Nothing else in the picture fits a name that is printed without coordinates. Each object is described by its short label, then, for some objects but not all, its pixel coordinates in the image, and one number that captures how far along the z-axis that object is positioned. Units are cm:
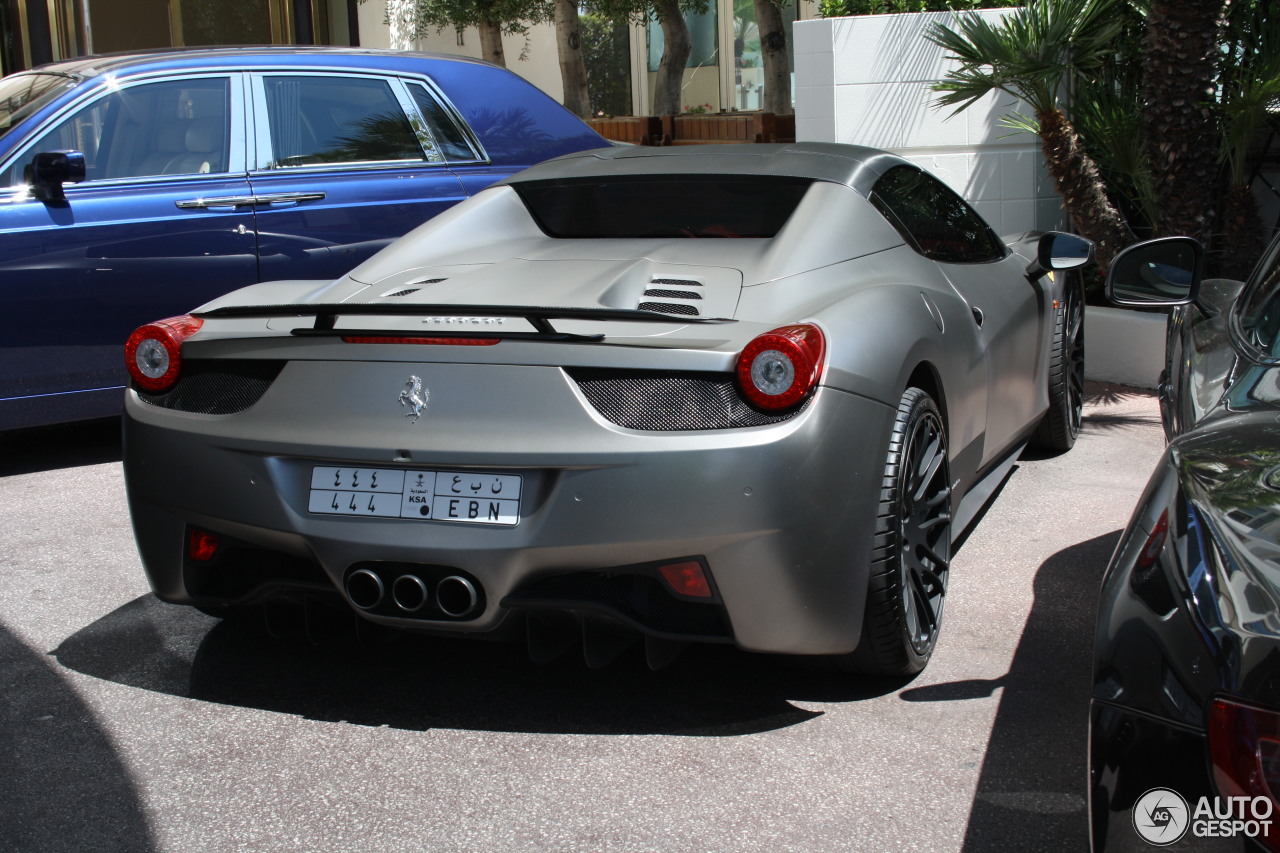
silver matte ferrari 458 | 268
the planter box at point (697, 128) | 1850
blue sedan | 514
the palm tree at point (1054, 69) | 715
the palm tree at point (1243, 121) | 695
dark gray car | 141
